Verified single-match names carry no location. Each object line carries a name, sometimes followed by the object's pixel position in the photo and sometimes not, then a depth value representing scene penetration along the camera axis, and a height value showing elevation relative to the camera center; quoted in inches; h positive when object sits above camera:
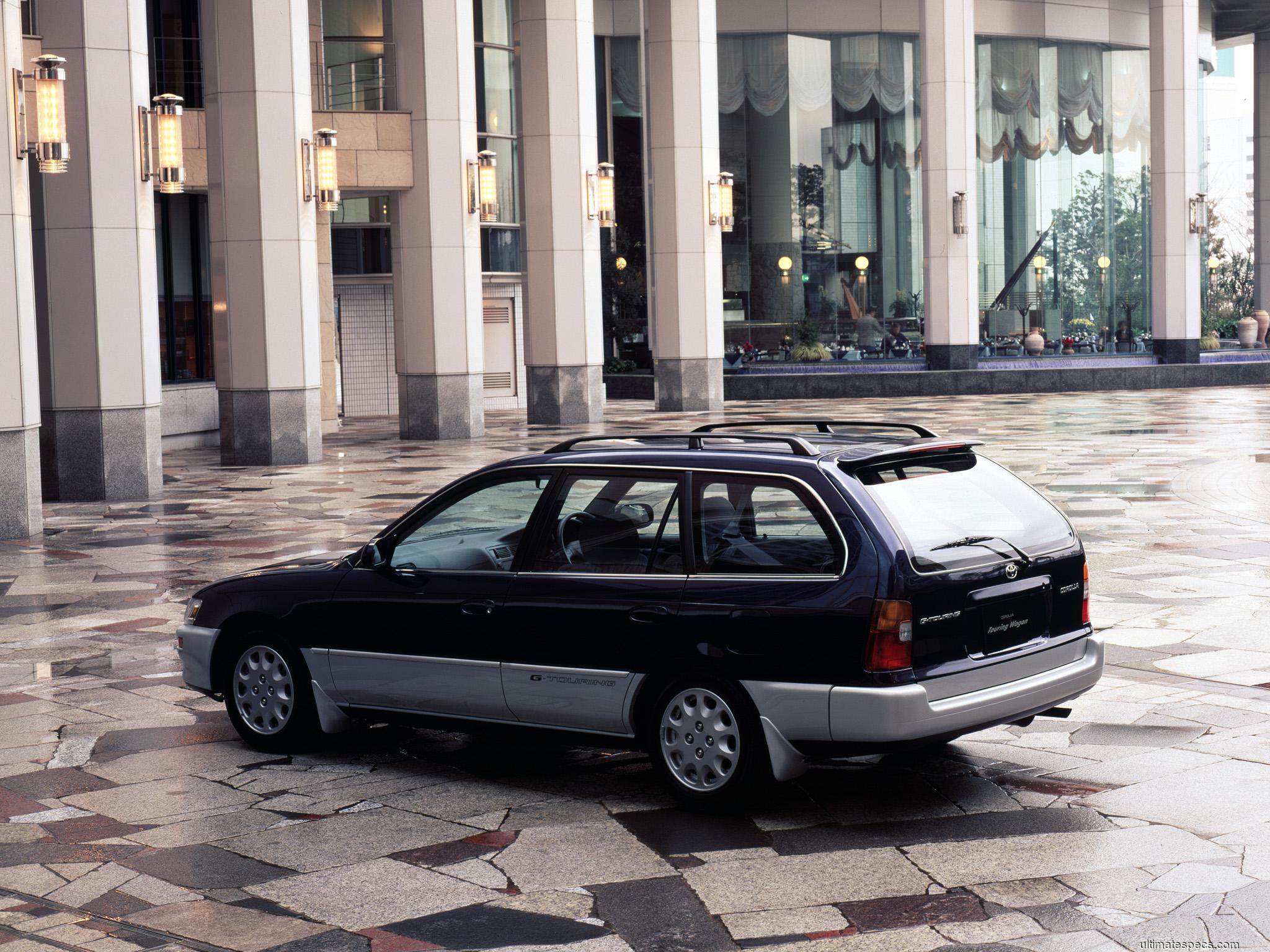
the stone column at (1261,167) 2170.3 +246.1
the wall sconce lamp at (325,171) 917.8 +116.3
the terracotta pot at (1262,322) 1808.6 +31.4
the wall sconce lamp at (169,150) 727.1 +103.7
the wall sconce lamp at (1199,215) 1640.0 +138.6
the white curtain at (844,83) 1800.0 +311.6
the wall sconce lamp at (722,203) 1244.5 +125.3
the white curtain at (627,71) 1760.6 +322.0
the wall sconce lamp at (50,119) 614.5 +100.2
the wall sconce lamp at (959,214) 1519.4 +135.2
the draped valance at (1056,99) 1865.2 +300.7
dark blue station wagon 235.9 -37.8
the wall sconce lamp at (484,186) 1038.4 +120.7
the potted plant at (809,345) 1606.8 +18.3
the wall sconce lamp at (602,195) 1120.8 +121.3
